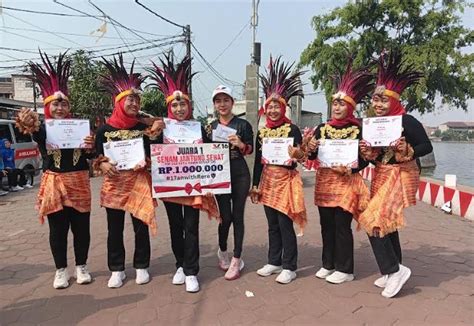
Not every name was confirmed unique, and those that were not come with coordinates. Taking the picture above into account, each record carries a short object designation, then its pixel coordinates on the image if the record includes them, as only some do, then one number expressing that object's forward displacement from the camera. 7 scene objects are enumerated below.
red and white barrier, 6.74
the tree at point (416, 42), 18.59
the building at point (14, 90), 38.28
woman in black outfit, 3.82
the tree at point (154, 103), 18.80
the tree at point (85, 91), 15.66
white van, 11.40
